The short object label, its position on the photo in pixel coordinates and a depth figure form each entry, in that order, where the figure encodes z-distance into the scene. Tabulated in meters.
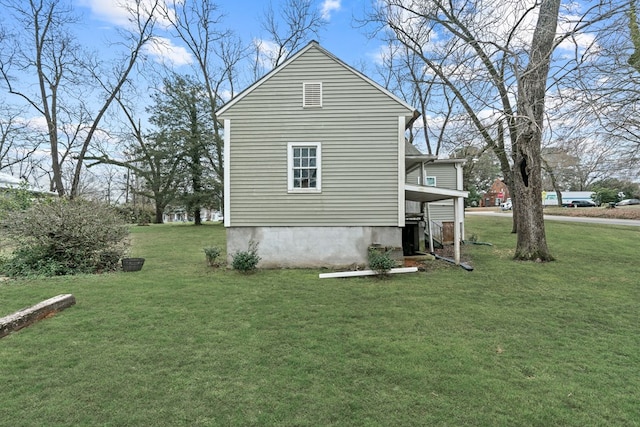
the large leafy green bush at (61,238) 8.88
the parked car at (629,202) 46.94
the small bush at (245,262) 9.20
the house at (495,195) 68.69
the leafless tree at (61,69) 20.64
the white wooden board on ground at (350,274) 8.78
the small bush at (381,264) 8.55
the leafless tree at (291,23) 23.64
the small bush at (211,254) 10.25
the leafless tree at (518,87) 8.43
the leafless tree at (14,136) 22.86
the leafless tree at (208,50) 24.77
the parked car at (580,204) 48.50
